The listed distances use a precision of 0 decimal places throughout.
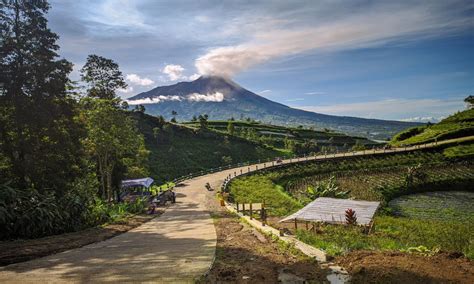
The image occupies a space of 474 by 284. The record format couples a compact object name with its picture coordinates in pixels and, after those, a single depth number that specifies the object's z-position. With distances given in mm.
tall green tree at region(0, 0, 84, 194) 18609
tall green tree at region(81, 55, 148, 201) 29828
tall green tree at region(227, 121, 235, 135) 95500
